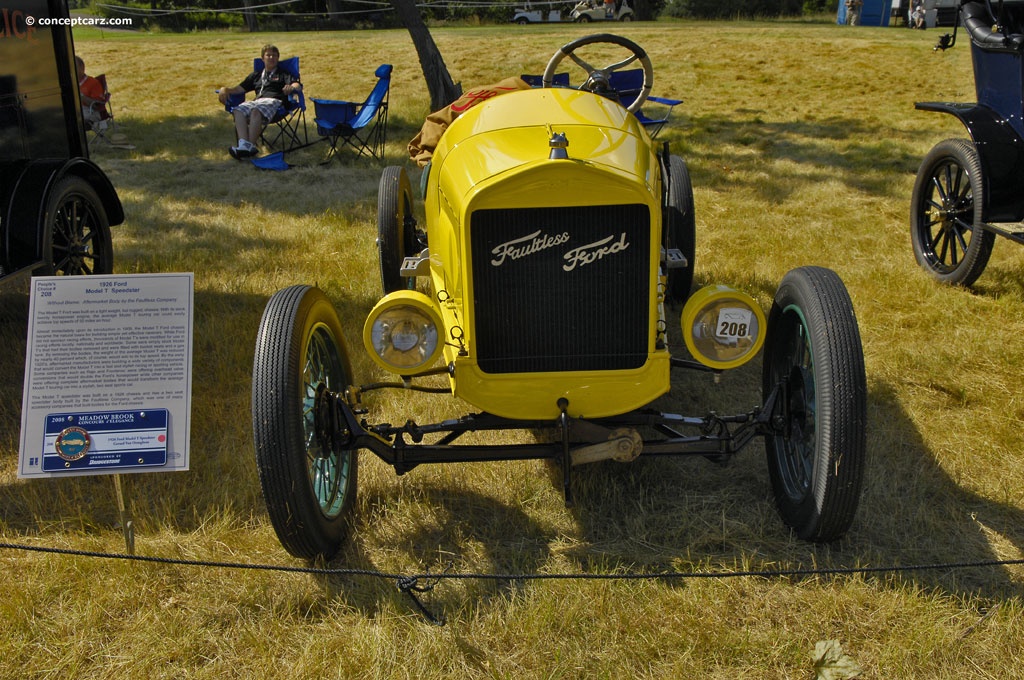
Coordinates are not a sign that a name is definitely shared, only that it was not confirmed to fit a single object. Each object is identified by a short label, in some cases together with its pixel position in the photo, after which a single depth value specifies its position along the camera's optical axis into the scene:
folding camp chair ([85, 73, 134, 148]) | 10.57
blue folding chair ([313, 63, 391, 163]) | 9.60
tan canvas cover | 4.61
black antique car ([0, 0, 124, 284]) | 4.51
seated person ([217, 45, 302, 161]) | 9.95
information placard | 2.85
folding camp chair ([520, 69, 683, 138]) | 9.49
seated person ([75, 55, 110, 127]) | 10.41
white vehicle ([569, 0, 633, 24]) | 30.28
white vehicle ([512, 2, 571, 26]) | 31.31
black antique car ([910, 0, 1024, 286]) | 4.96
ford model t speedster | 2.75
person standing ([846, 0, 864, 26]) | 25.90
